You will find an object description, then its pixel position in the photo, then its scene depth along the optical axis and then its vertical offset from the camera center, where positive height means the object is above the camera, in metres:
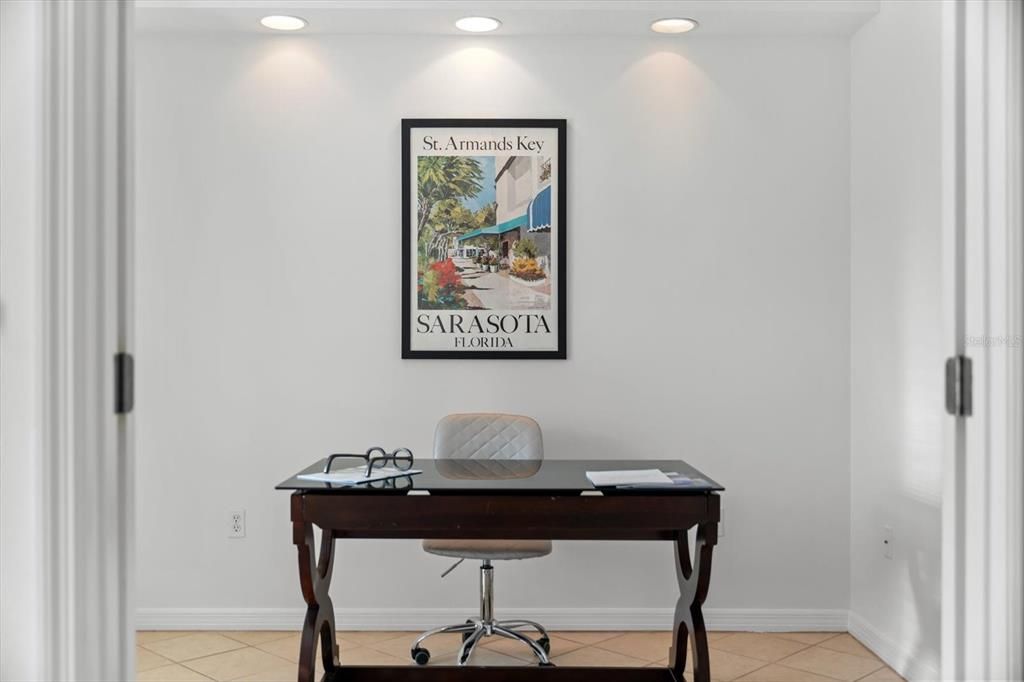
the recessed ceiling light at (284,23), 3.65 +1.25
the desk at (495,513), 2.71 -0.53
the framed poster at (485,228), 3.83 +0.43
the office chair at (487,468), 3.20 -0.47
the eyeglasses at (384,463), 2.85 -0.43
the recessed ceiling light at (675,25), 3.65 +1.23
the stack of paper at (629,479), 2.76 -0.45
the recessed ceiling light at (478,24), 3.65 +1.24
